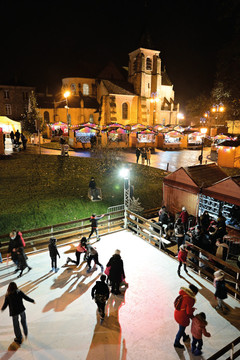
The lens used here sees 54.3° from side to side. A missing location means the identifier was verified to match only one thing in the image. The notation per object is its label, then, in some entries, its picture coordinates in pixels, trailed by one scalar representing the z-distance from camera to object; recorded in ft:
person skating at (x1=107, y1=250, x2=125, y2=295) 21.31
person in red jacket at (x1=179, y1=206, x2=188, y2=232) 33.43
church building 131.44
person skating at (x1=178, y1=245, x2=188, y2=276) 24.47
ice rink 17.01
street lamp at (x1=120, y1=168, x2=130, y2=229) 35.76
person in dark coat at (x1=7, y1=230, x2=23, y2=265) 25.03
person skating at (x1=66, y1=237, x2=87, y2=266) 26.14
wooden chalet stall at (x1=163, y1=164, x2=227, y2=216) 37.52
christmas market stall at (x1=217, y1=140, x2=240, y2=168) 76.54
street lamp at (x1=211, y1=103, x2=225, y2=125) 117.06
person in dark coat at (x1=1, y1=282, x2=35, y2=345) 16.83
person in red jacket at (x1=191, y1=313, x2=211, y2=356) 15.71
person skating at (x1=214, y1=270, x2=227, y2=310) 19.95
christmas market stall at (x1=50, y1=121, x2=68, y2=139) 102.32
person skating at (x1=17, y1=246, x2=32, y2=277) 24.71
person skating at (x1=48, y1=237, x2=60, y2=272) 24.84
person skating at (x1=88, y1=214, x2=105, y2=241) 32.12
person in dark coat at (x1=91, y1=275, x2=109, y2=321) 18.57
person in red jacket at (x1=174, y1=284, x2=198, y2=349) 16.38
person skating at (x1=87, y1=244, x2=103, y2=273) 24.30
